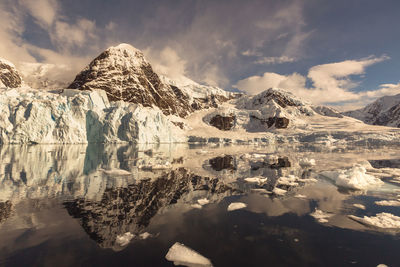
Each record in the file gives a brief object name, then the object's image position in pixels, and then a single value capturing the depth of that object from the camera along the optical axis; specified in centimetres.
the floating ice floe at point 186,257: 387
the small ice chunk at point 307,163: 1684
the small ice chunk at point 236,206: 685
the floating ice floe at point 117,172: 1203
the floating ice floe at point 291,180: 1028
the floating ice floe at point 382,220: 544
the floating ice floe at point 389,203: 711
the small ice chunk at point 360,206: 690
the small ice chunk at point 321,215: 589
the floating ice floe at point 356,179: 963
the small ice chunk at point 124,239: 455
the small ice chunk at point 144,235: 482
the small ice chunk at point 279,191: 852
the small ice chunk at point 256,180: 1058
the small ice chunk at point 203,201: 735
